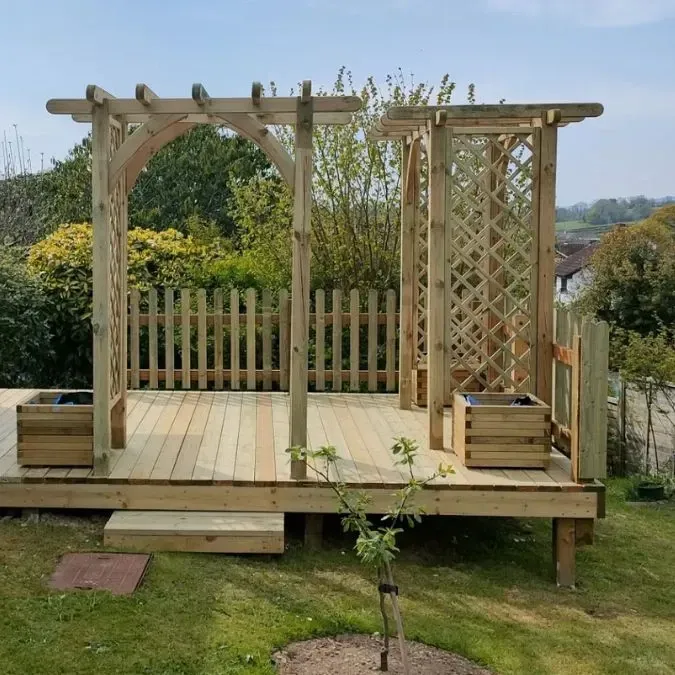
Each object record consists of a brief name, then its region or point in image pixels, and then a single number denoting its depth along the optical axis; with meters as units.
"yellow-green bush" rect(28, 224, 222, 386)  9.22
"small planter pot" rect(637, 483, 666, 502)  7.43
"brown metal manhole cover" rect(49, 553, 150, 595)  4.20
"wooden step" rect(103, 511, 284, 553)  4.73
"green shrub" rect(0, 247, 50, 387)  8.62
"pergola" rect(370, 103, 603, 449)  5.69
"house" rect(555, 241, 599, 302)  32.38
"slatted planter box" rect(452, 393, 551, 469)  5.25
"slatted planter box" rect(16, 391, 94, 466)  5.12
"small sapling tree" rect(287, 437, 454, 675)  3.29
